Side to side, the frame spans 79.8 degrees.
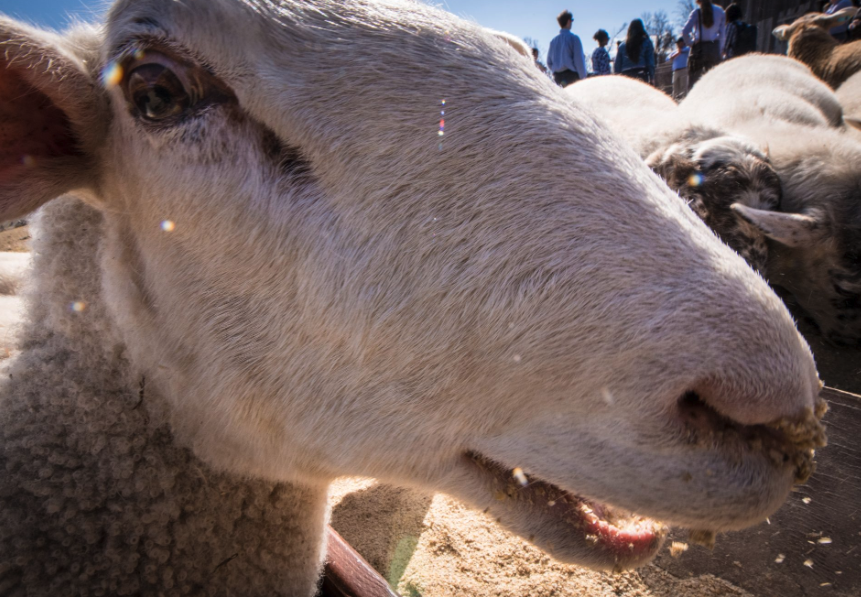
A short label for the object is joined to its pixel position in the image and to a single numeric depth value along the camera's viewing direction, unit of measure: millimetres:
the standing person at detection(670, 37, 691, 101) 10758
